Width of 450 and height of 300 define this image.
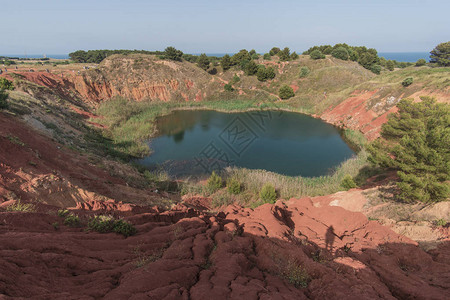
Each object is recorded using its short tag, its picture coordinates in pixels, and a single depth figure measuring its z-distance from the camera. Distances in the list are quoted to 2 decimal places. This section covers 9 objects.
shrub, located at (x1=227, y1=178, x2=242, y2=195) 19.38
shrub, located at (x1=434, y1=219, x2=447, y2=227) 10.95
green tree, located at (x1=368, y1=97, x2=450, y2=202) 12.41
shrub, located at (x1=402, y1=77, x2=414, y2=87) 36.91
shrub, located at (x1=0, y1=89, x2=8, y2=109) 20.70
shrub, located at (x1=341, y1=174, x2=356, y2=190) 18.69
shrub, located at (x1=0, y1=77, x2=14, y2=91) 28.75
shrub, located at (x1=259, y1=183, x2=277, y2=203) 18.03
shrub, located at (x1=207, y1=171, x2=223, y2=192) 20.17
